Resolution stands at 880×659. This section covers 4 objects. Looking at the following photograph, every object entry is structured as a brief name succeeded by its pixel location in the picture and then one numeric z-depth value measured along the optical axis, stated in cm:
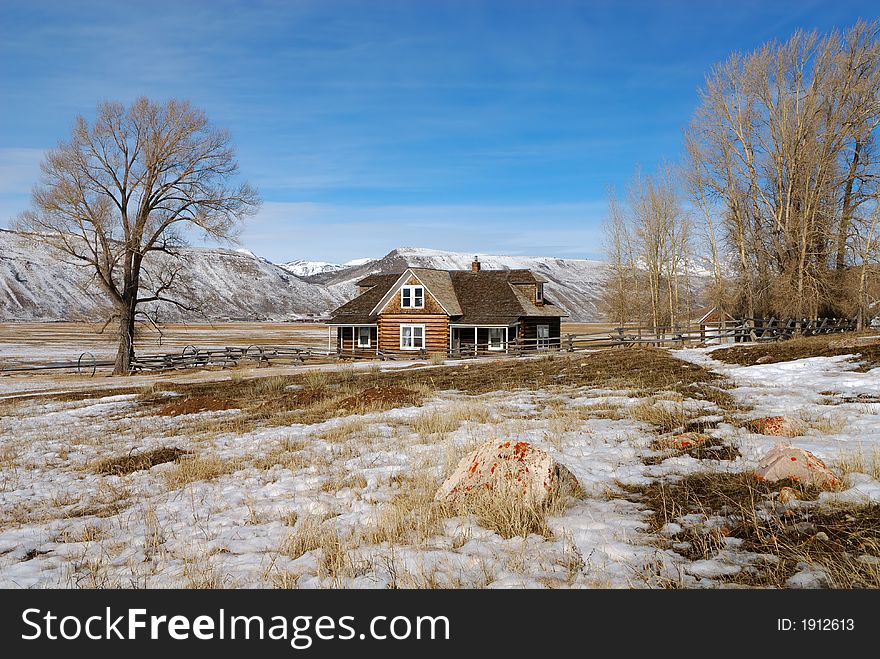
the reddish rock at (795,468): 559
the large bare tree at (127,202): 3002
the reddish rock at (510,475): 572
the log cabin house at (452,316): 4438
